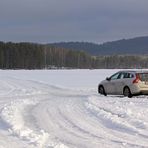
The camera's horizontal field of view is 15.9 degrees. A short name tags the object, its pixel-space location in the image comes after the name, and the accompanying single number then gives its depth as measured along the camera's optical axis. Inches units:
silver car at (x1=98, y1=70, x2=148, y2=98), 1076.6
